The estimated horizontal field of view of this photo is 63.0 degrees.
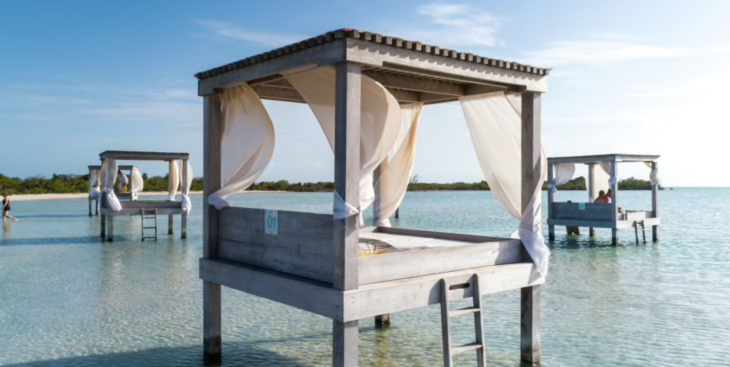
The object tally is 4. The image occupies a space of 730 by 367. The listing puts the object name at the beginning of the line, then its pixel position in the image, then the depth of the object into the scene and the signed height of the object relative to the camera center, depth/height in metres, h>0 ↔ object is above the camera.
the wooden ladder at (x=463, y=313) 5.21 -1.18
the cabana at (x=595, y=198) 17.39 -0.46
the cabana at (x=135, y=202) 18.24 -0.34
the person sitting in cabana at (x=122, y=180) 27.06 +0.27
